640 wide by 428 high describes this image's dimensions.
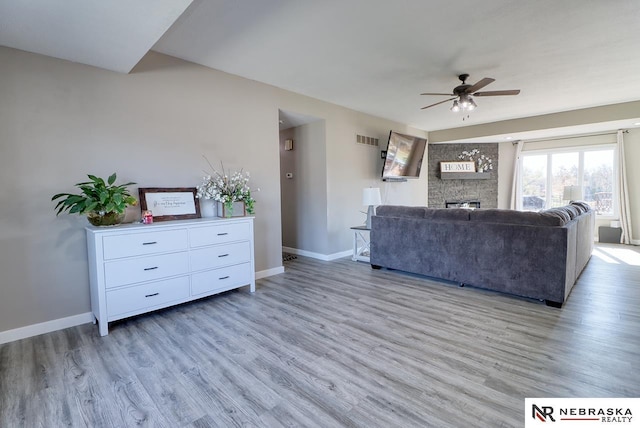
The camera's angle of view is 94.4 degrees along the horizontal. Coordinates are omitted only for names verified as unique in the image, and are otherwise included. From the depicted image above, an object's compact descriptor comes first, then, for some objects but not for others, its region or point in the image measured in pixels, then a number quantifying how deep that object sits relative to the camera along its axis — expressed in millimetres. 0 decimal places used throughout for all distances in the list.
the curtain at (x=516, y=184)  7688
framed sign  3125
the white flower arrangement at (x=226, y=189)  3400
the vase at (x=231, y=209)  3453
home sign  7754
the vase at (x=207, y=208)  3566
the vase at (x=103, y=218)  2648
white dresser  2547
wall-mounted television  5910
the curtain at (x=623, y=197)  6230
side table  4902
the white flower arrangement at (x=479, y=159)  7914
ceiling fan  3689
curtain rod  6376
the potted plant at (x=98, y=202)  2500
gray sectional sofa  3021
